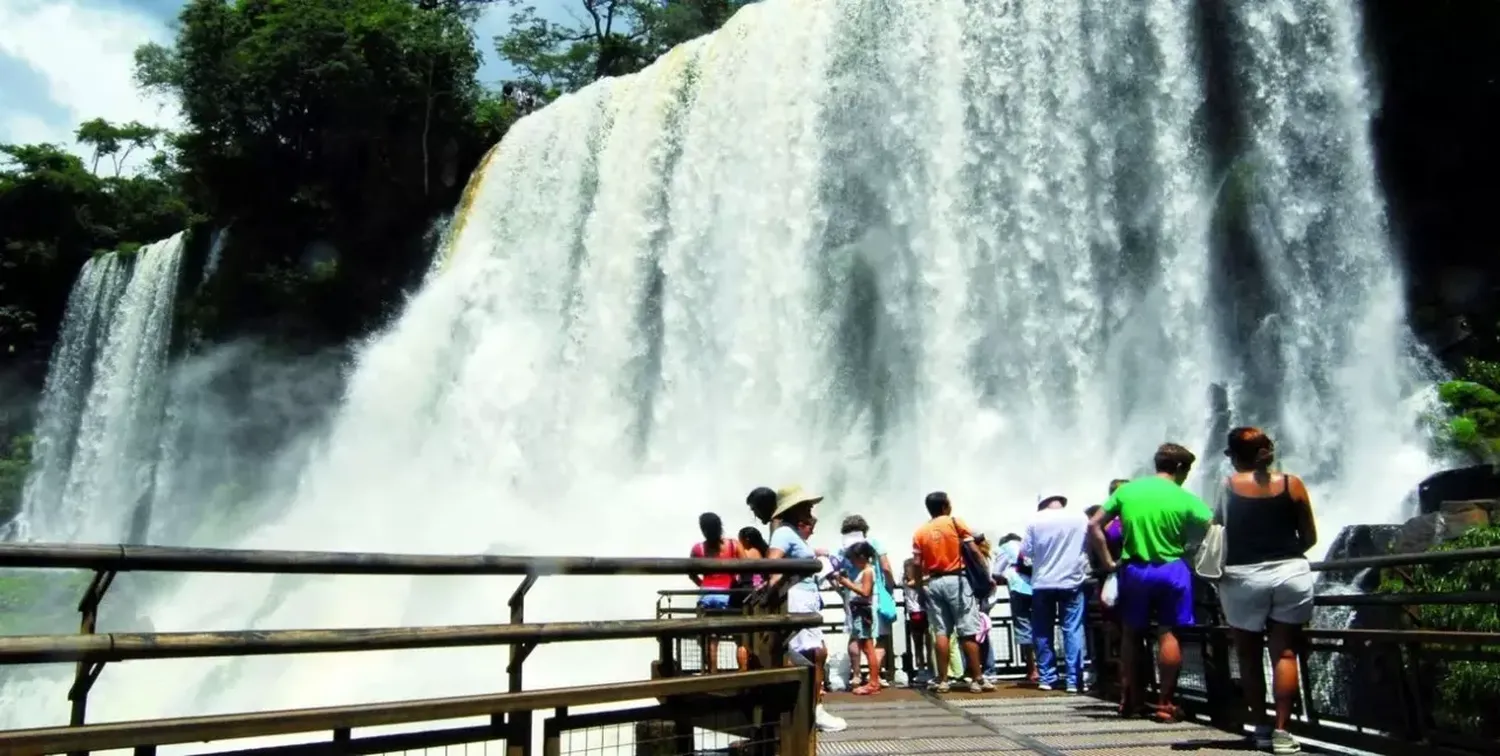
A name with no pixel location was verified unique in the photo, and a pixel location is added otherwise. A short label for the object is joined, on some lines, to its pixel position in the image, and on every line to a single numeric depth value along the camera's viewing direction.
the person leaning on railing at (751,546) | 7.54
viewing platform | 3.34
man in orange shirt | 9.12
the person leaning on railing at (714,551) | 7.27
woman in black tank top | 5.83
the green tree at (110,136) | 56.97
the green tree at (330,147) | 32.91
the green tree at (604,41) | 45.53
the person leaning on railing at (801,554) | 6.84
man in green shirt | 6.75
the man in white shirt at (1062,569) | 8.66
